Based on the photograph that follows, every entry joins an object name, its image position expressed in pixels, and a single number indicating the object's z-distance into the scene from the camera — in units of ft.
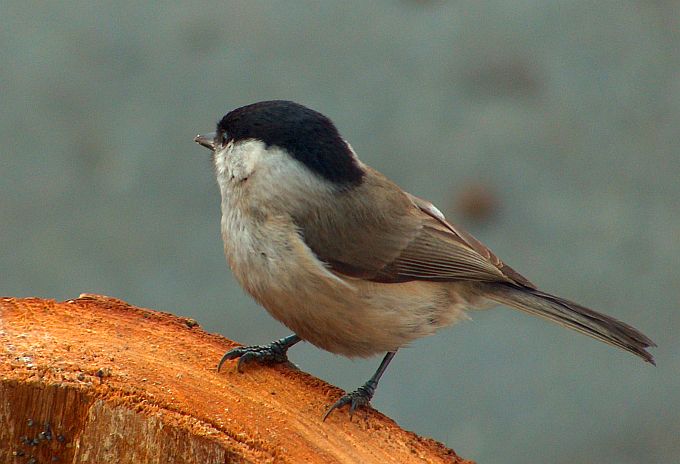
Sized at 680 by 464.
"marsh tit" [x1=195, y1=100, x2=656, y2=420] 8.91
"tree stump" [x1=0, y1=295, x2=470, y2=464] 8.78
